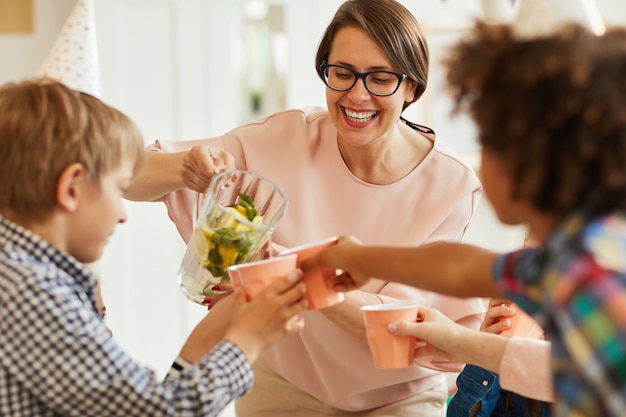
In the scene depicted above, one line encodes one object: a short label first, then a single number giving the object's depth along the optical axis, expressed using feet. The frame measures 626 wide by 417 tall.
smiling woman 6.22
